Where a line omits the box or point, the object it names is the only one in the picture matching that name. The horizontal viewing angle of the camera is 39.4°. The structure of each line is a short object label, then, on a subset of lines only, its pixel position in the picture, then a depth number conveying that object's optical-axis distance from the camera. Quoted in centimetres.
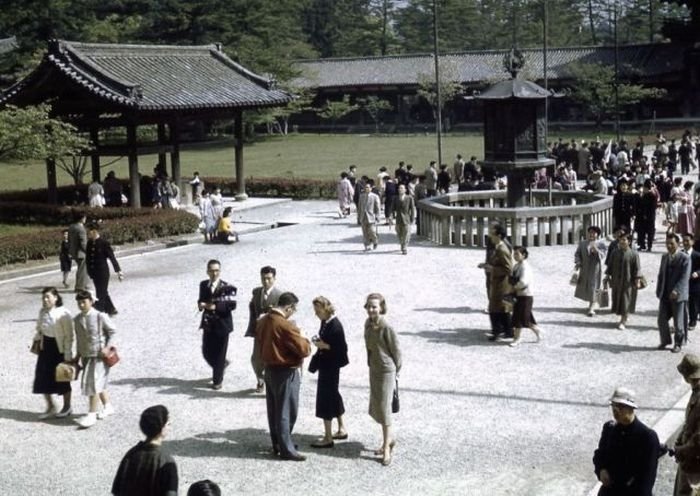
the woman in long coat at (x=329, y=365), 907
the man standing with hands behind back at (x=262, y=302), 999
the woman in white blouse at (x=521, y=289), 1279
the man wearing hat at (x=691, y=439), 668
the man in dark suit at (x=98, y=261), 1473
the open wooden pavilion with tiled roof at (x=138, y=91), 2745
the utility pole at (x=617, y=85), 4424
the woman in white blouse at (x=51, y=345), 1027
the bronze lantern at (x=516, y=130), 2231
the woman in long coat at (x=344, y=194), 2784
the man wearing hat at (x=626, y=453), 623
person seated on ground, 2364
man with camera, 887
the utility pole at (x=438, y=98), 3231
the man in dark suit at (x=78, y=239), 1686
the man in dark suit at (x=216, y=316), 1096
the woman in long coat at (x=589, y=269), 1462
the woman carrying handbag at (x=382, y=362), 879
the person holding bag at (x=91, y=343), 1005
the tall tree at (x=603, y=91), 5212
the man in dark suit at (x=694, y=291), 1350
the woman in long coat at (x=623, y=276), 1368
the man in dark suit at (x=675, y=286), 1237
